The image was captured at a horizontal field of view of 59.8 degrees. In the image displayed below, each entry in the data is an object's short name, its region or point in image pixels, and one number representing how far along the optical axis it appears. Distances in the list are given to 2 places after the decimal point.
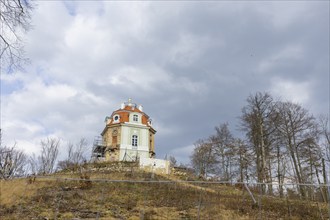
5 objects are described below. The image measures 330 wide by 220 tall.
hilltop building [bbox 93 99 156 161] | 36.25
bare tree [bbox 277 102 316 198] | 24.84
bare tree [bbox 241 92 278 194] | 25.55
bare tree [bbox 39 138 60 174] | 33.48
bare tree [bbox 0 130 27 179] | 32.34
